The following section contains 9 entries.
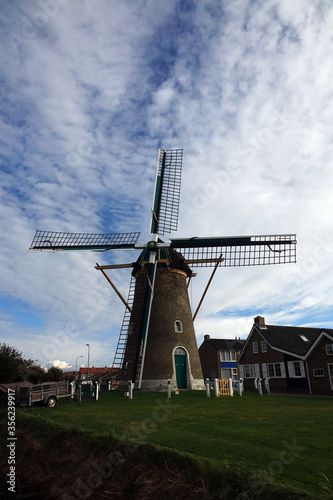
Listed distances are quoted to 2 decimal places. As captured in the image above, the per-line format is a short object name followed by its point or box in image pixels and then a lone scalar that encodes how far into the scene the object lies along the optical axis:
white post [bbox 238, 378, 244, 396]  23.58
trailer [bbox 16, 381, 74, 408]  17.27
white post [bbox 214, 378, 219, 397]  22.47
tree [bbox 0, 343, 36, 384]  22.16
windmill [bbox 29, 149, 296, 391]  25.20
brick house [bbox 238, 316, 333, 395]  29.50
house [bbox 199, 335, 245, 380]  52.84
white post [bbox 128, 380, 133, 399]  21.07
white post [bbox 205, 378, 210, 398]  21.88
